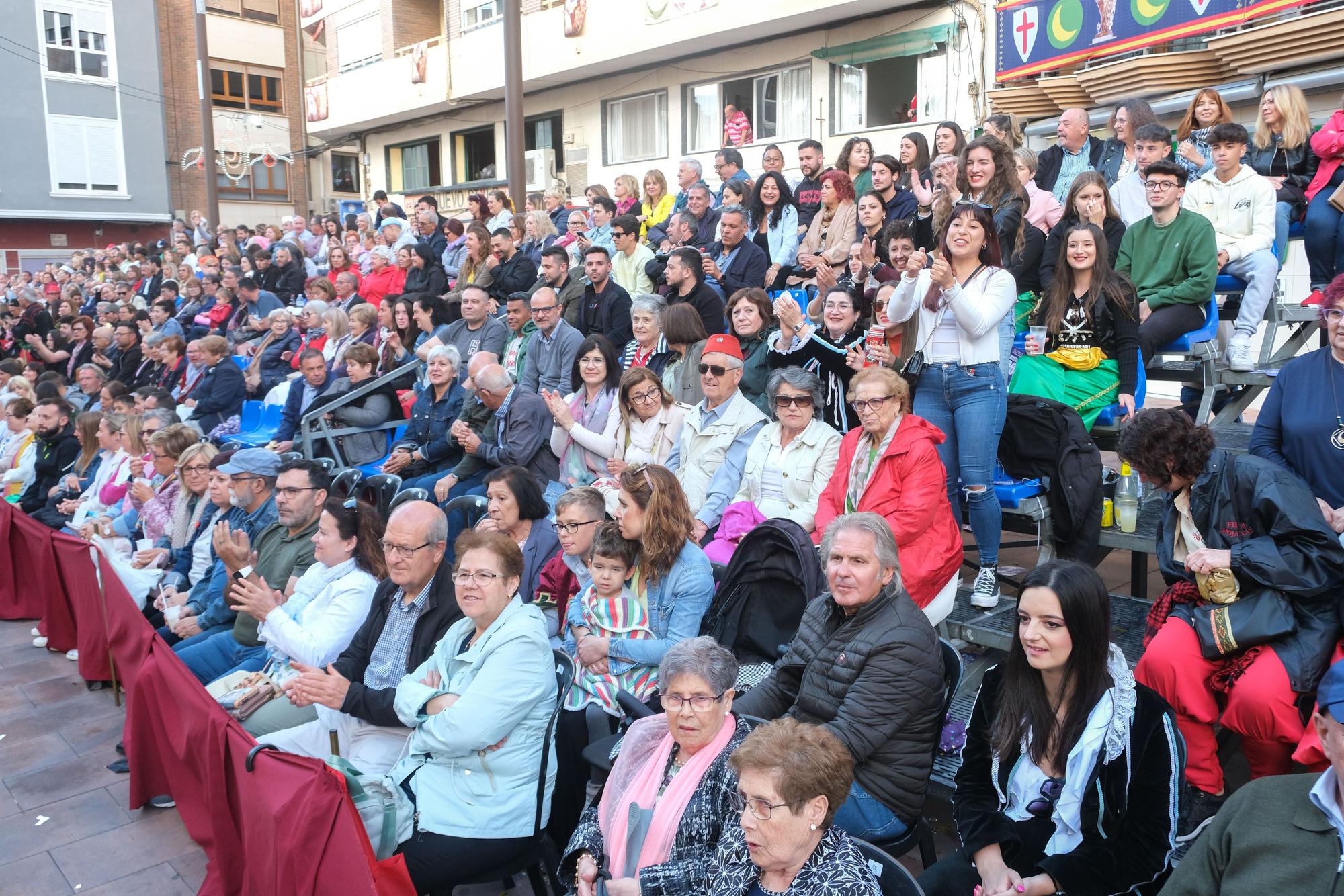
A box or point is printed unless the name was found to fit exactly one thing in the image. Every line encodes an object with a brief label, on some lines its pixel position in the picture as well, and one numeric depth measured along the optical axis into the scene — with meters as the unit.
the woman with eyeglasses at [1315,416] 3.78
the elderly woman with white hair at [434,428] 7.34
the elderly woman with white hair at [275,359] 10.67
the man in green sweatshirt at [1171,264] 5.66
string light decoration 31.05
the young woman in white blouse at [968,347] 4.62
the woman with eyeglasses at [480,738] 3.44
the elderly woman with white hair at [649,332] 6.77
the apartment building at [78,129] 27.86
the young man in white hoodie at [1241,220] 5.99
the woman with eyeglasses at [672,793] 2.96
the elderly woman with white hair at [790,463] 5.01
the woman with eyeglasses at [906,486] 4.29
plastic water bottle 4.78
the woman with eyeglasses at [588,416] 6.26
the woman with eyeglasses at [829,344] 5.92
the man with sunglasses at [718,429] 5.44
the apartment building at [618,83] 14.33
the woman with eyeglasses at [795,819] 2.55
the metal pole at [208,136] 19.50
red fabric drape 3.07
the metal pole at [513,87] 11.62
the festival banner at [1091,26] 9.99
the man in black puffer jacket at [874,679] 3.21
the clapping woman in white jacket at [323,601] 4.49
